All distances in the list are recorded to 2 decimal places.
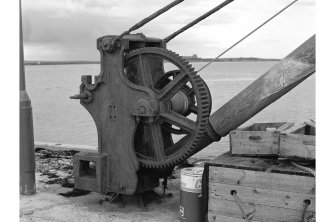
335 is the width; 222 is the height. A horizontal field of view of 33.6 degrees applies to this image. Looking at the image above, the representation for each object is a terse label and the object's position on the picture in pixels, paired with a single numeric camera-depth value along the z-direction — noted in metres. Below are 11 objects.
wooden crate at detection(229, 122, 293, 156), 5.20
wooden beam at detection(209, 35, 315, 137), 5.18
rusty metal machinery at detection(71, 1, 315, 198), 5.79
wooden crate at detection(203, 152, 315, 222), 4.80
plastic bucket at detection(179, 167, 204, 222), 5.53
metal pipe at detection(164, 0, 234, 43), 6.10
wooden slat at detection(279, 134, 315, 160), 4.92
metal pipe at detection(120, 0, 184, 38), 5.99
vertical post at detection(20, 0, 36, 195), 6.64
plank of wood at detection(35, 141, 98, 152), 9.32
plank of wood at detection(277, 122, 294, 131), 5.41
